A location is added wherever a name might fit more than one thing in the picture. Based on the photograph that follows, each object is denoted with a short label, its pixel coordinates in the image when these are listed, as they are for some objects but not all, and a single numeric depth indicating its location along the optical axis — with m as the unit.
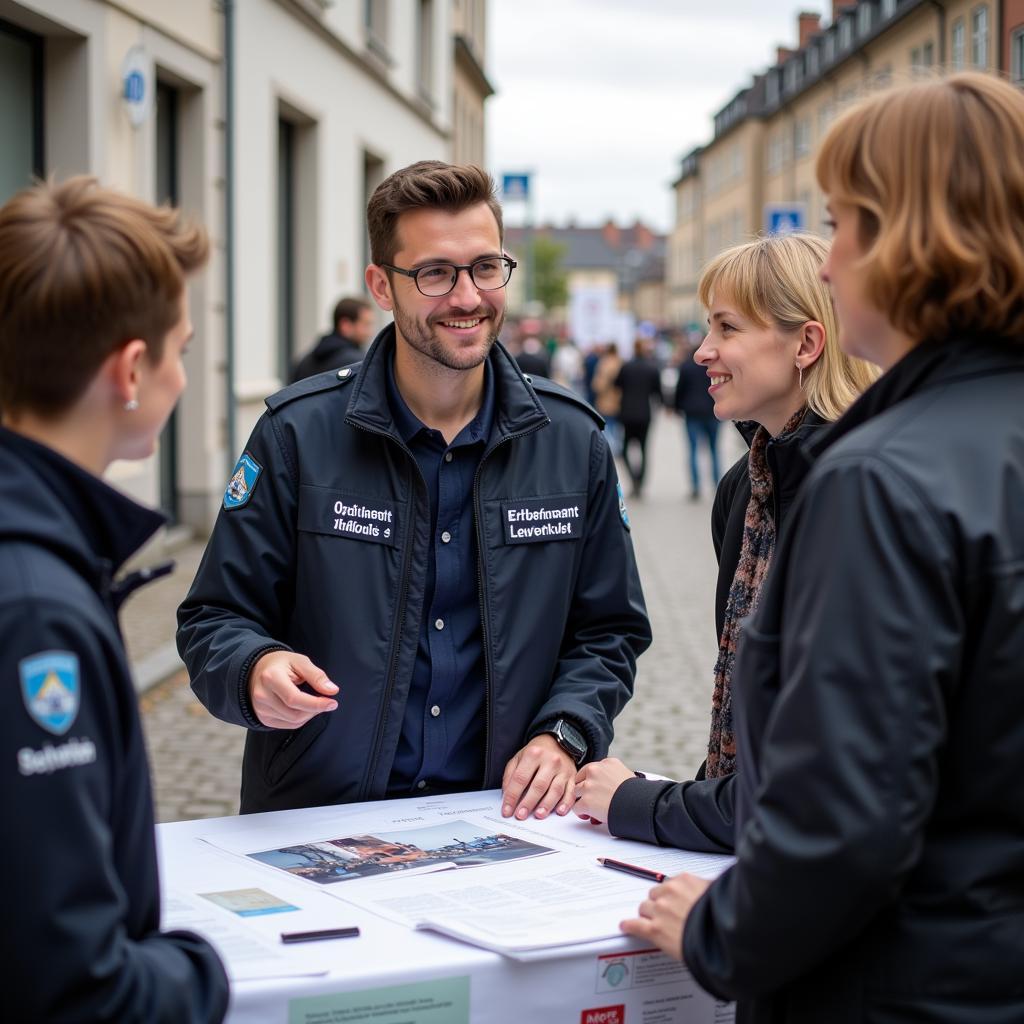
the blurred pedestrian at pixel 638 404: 18.47
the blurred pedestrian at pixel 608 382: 20.66
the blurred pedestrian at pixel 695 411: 17.89
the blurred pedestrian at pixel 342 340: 9.84
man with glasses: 2.73
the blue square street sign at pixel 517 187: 26.30
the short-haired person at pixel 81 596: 1.39
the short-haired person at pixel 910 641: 1.51
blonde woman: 2.73
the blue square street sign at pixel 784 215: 13.89
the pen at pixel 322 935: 1.92
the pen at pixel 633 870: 2.21
